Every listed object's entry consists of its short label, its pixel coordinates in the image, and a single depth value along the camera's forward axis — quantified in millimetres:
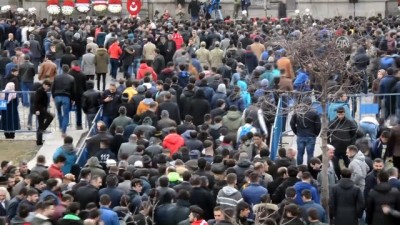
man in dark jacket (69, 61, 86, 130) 30906
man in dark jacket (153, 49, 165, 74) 36000
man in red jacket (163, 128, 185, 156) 26000
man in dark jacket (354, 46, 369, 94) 34188
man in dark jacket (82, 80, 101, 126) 30141
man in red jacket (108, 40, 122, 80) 38562
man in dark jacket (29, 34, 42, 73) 39969
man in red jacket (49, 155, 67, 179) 23656
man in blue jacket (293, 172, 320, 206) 21859
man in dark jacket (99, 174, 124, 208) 21906
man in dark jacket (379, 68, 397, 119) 29609
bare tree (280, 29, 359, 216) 23875
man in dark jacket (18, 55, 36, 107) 33906
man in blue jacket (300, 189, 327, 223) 21136
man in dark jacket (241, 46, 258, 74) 36156
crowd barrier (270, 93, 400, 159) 28734
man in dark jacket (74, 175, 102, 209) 21906
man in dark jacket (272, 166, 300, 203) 22312
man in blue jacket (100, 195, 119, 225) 20344
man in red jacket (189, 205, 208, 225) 20109
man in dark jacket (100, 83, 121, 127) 29922
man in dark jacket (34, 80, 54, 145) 30203
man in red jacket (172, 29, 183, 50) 40000
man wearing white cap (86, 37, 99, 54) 37666
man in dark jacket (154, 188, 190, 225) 21125
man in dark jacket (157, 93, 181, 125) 29014
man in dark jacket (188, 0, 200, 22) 53406
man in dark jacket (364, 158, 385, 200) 23234
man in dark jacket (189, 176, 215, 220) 21859
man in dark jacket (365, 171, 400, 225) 22188
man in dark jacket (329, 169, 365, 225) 22453
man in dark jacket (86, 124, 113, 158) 26448
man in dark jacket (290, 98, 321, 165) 26922
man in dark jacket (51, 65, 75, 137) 30328
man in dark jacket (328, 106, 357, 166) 26391
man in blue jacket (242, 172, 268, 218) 21922
